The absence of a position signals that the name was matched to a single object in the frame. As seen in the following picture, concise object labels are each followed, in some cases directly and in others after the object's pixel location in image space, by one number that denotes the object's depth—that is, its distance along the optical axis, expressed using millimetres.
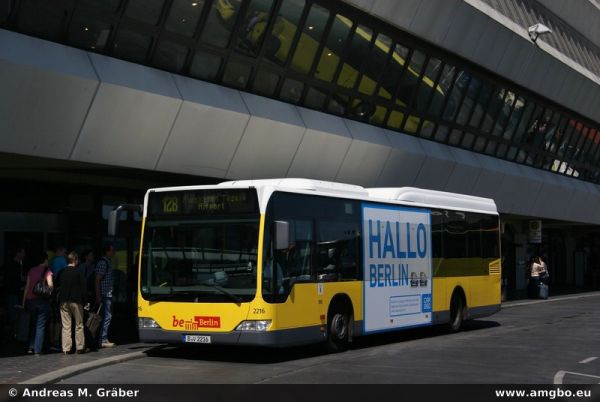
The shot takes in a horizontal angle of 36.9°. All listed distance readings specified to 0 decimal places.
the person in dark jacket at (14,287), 17719
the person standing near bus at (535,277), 35844
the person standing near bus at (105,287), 15938
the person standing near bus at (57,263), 17375
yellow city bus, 13500
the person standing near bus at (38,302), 14945
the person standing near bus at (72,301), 14875
